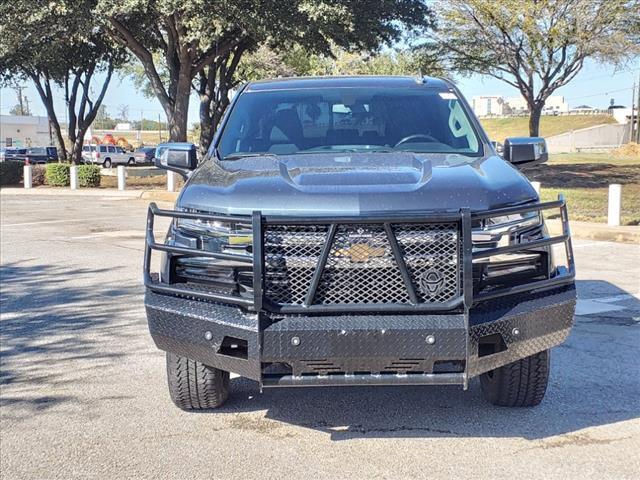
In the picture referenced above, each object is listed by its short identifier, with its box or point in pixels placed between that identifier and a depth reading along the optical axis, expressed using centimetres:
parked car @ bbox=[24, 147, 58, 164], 5397
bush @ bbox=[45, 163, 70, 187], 2959
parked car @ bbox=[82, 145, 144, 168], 5998
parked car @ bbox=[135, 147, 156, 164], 6191
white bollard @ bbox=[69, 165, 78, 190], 2831
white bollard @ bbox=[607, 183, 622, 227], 1393
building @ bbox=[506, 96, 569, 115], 17672
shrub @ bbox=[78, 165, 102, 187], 2870
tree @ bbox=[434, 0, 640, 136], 2839
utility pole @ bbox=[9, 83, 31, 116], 12484
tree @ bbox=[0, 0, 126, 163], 1992
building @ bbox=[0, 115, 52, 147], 10649
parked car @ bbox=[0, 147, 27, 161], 5443
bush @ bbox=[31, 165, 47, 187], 3060
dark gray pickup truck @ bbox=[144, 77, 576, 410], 371
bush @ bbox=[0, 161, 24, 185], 3084
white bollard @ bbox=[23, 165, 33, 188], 2948
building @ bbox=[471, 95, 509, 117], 17465
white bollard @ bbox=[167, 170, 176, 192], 2407
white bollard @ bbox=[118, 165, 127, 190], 2730
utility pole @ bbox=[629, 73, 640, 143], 5696
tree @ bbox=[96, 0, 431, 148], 1962
